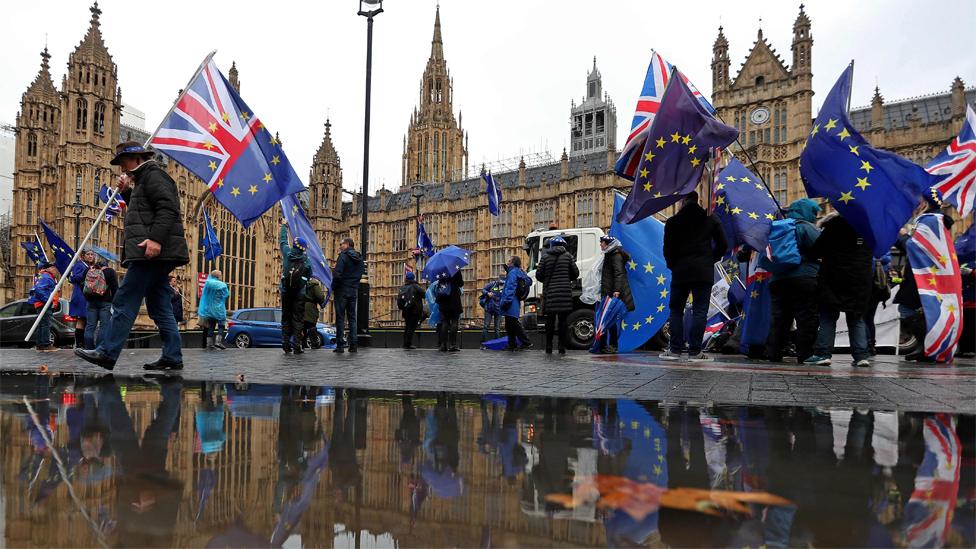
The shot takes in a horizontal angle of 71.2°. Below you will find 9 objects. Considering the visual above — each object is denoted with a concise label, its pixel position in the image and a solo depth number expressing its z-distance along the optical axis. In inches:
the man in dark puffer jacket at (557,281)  345.1
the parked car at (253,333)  689.0
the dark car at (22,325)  583.5
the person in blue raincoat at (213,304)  460.4
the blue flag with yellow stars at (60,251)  514.3
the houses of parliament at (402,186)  1321.4
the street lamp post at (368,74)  479.5
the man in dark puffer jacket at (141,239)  193.2
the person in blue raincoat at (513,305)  398.6
